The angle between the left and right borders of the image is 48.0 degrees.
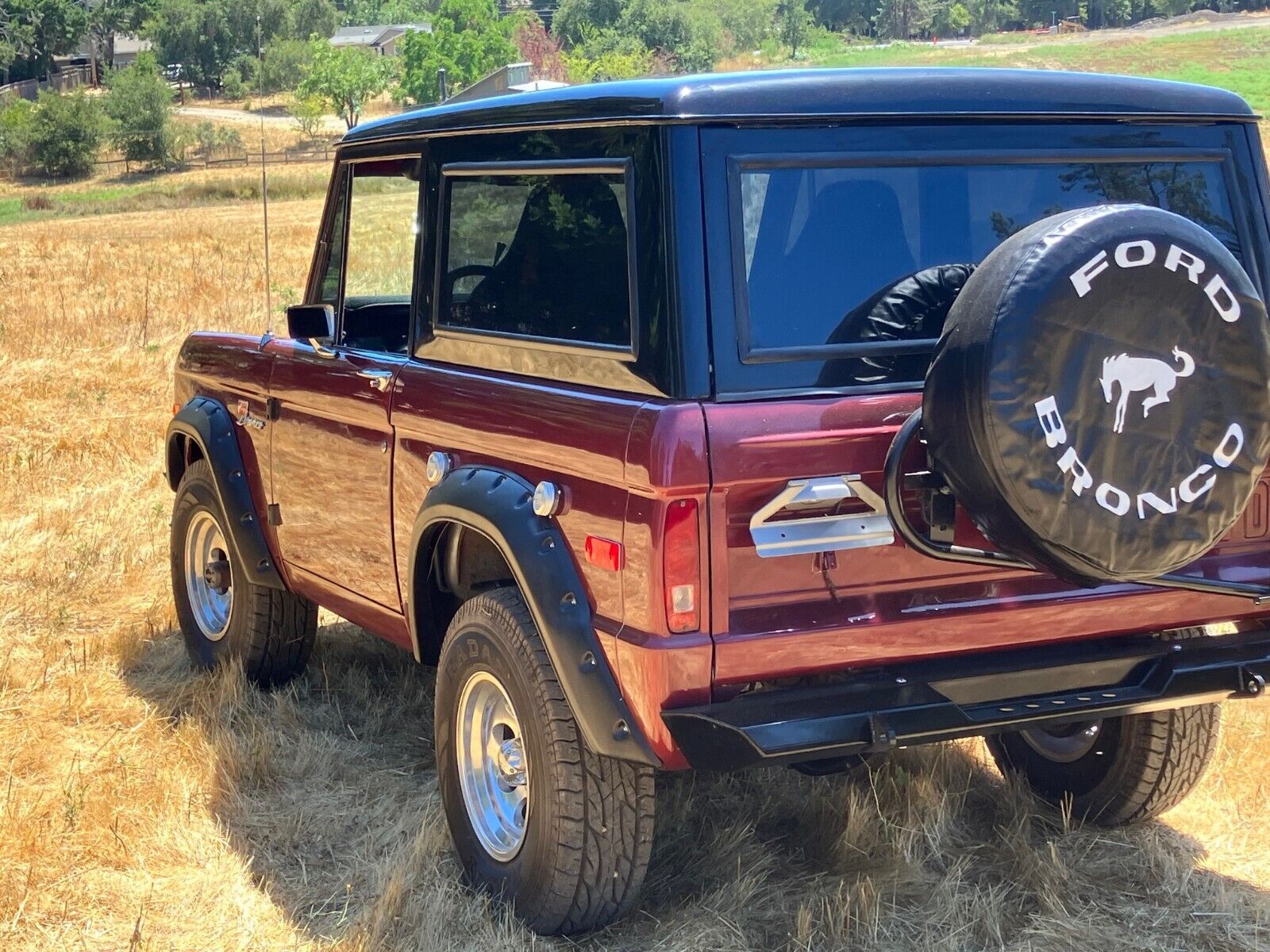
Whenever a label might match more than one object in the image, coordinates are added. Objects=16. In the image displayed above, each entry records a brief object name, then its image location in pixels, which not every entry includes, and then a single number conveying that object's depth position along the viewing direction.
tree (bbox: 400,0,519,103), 83.69
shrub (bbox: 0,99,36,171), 71.12
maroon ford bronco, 2.72
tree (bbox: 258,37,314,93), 72.12
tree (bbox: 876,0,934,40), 72.19
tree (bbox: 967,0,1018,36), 76.44
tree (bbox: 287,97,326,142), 82.25
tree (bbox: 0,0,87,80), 102.31
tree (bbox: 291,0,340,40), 102.00
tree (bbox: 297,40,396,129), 89.81
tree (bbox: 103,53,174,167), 72.56
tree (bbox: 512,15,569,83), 44.91
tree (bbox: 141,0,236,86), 108.62
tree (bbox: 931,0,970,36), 71.56
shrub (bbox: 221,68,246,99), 101.82
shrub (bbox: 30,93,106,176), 70.56
